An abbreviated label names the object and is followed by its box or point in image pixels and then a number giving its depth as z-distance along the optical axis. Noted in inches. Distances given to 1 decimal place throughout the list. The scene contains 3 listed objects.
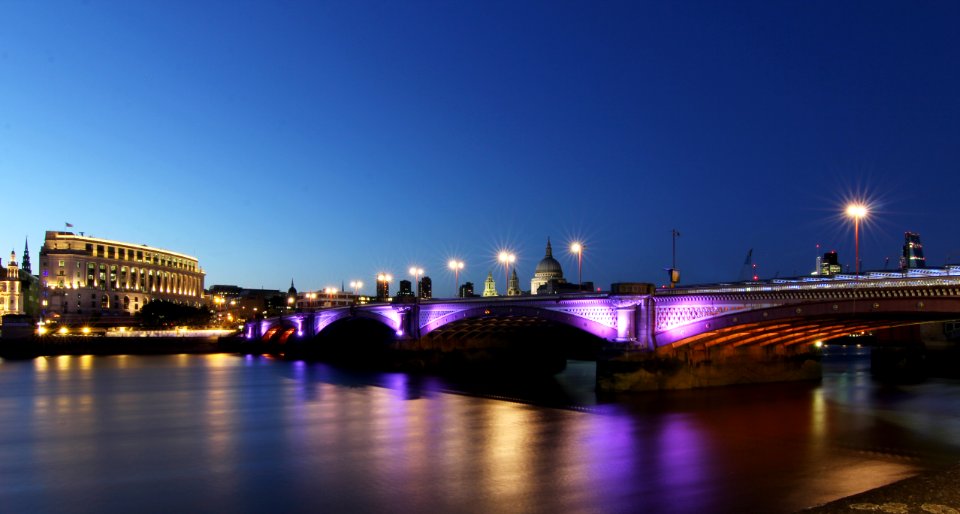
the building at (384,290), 4467.5
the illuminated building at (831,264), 3209.6
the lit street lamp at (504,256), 2528.1
